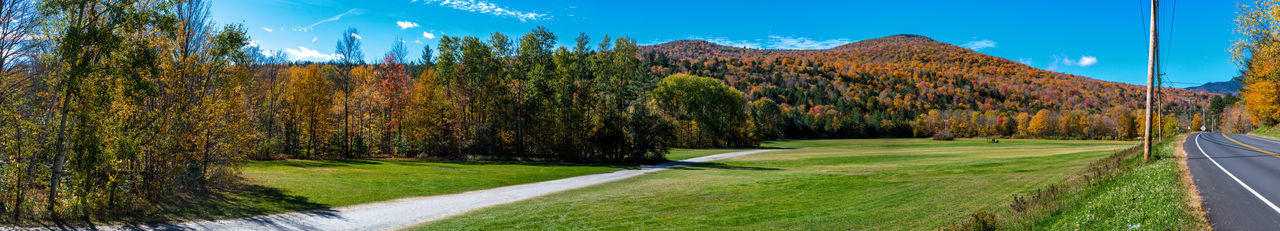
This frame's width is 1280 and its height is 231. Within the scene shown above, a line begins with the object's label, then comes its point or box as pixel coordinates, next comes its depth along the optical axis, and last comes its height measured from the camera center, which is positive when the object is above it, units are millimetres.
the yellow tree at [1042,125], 126500 -611
